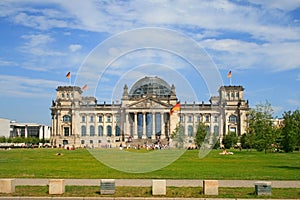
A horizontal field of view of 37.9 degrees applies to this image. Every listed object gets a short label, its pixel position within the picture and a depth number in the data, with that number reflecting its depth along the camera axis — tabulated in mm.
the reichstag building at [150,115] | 151125
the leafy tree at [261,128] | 77000
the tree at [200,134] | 90650
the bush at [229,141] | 114312
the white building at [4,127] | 183212
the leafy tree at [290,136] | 80112
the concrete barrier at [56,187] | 19953
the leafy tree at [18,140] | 151750
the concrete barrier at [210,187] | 19766
